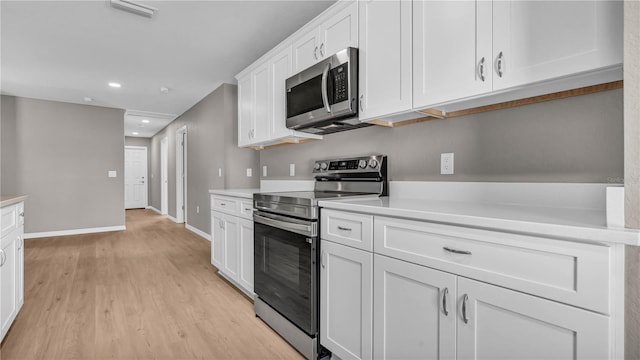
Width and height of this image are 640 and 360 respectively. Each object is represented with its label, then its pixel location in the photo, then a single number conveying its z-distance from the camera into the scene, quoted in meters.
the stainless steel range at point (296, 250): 1.73
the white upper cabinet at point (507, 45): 1.05
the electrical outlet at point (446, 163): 1.75
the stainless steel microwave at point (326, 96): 1.92
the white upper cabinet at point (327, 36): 1.94
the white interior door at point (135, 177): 9.41
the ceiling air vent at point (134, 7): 2.34
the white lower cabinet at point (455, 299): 0.85
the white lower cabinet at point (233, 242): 2.51
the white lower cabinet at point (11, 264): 1.86
